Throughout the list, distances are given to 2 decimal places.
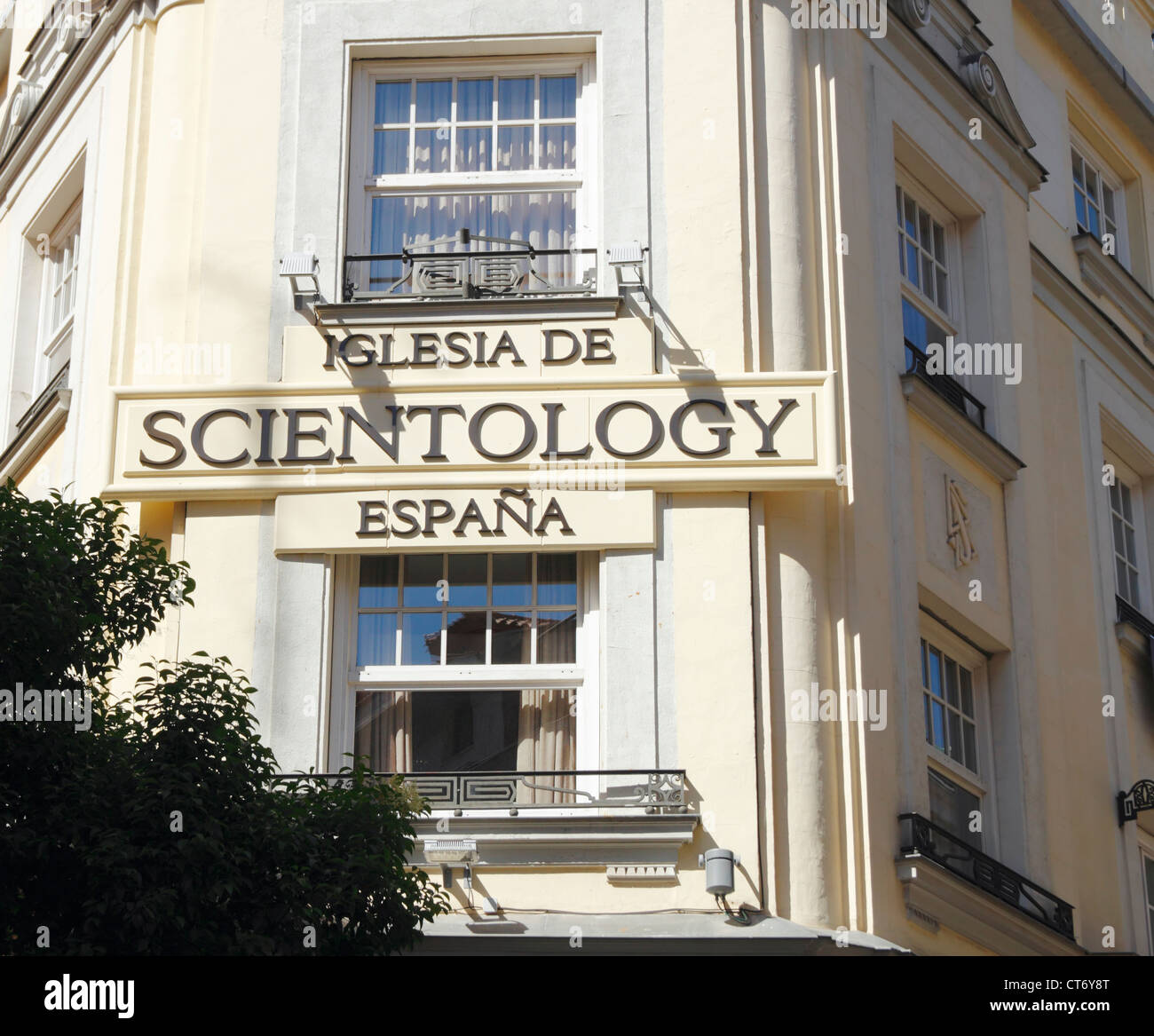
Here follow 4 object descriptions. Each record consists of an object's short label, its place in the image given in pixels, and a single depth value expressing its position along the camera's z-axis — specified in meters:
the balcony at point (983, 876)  14.66
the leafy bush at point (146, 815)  10.62
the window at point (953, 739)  16.08
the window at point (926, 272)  17.78
